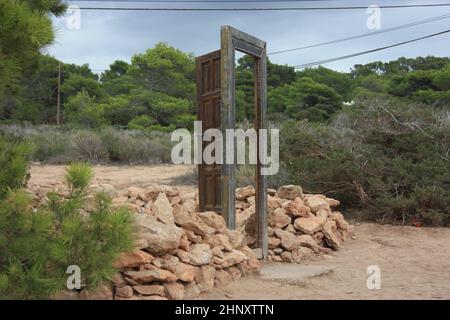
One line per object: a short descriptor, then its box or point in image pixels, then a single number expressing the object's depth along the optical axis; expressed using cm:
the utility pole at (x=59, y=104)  3734
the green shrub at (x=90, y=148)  2033
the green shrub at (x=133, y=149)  2047
